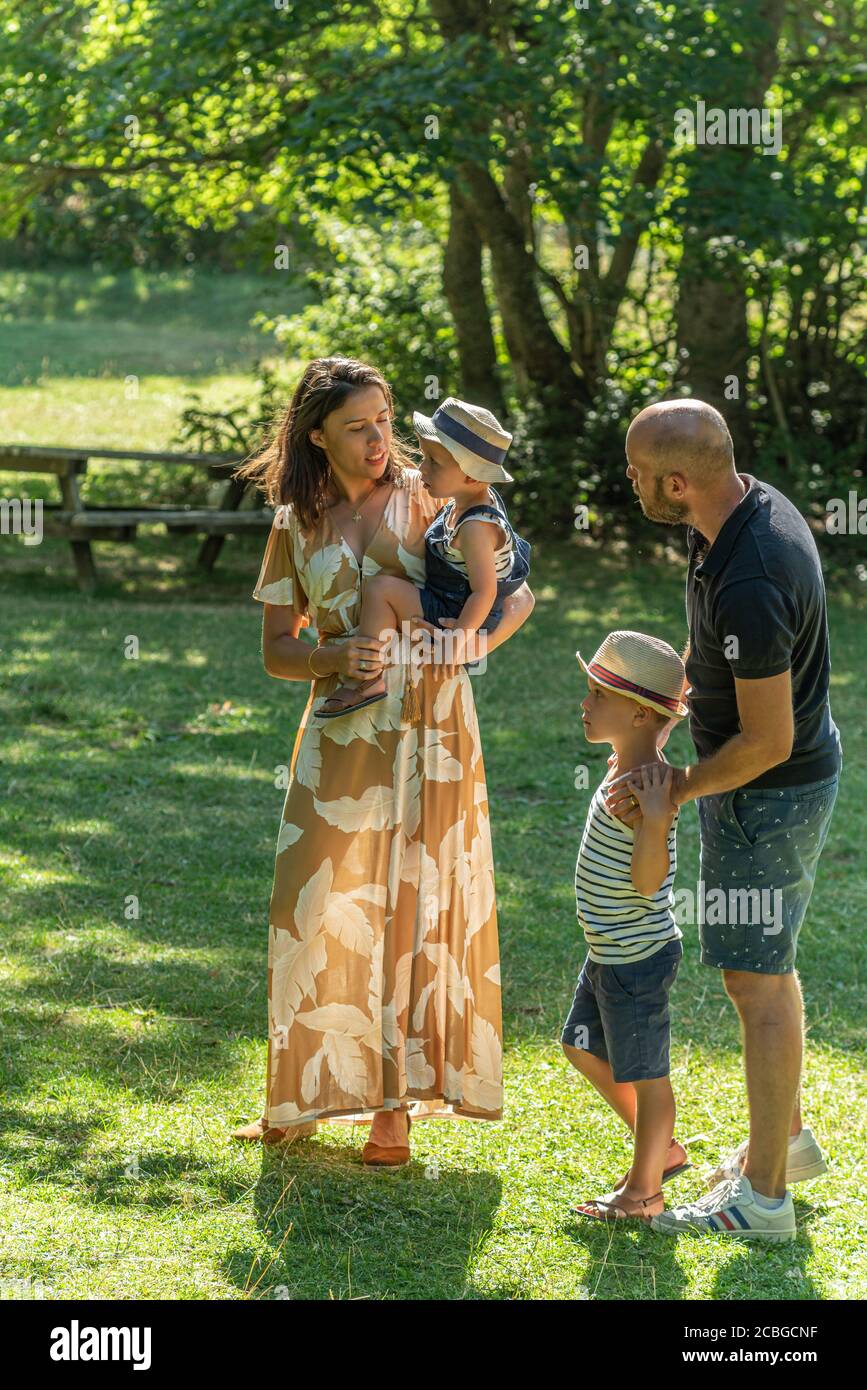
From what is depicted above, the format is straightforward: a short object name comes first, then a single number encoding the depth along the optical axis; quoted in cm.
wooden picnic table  1055
